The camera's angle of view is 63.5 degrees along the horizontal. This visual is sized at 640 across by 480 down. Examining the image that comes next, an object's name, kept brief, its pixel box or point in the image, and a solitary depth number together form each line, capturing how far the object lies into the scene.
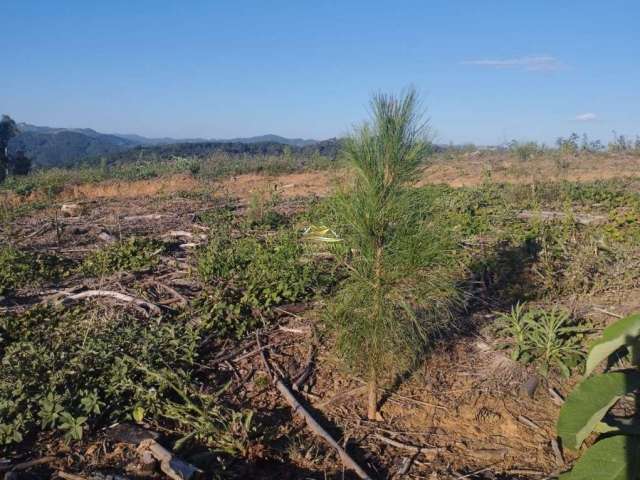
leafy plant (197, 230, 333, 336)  4.74
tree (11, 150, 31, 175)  25.03
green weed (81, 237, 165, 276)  6.19
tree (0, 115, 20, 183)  24.27
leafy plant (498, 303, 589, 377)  3.85
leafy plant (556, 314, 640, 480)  1.93
